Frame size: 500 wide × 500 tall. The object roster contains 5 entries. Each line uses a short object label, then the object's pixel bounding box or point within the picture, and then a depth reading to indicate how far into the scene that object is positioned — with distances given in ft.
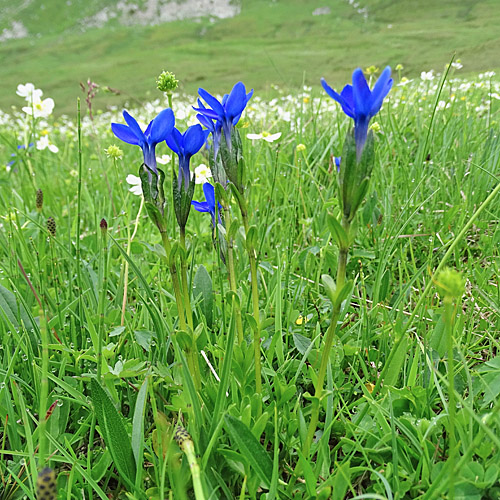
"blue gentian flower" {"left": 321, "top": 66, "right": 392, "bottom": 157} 0.43
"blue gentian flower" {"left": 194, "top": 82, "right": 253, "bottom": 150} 0.52
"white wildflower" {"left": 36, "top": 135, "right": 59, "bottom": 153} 1.34
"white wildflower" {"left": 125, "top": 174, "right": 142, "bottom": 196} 0.96
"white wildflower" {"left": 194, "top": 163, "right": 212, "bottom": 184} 1.04
